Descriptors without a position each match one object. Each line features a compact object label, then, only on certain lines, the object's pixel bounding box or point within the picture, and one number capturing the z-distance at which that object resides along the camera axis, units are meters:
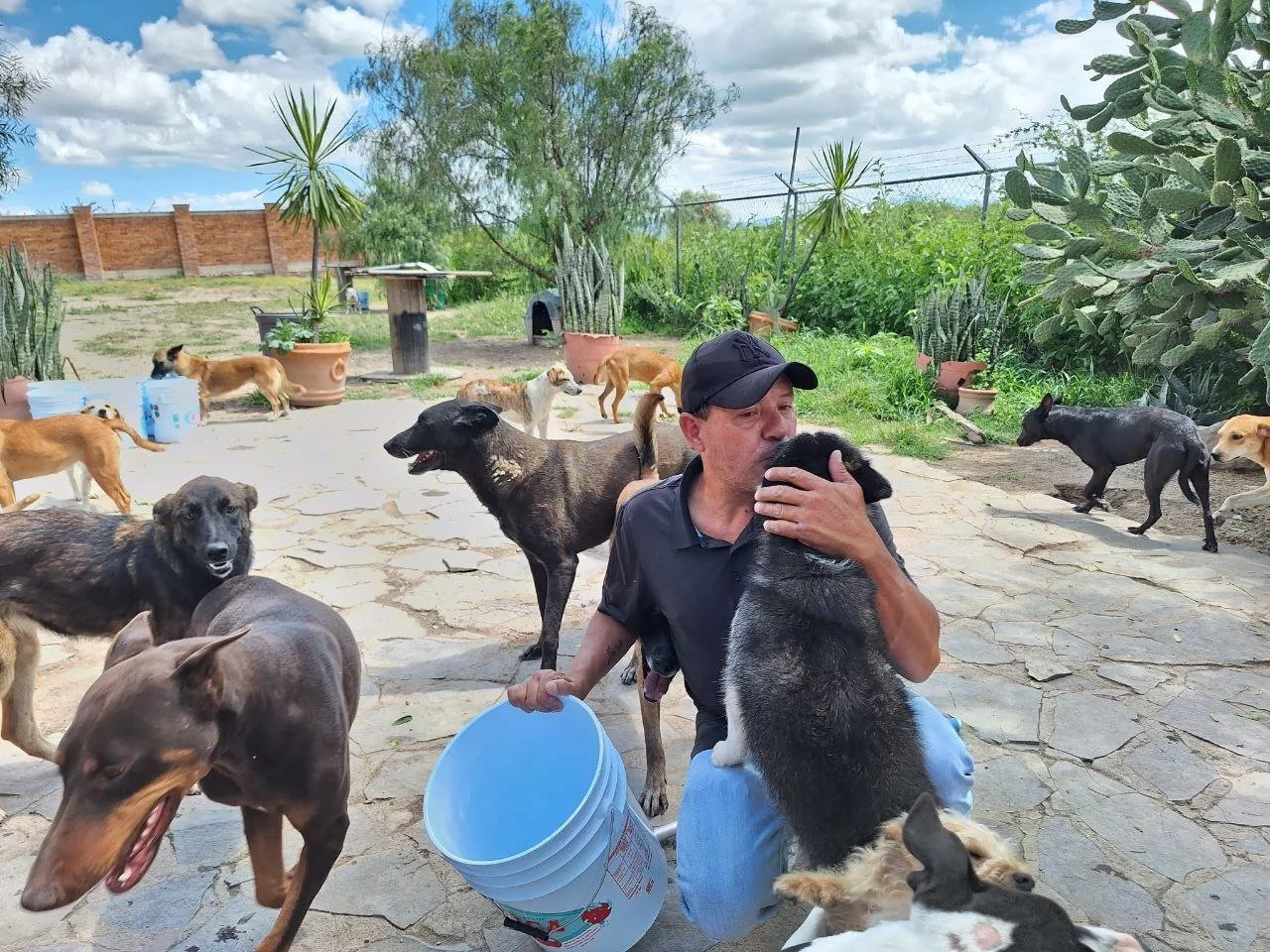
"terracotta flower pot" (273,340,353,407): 10.34
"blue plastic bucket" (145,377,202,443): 8.51
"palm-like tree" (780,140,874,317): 14.73
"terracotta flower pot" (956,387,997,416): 9.63
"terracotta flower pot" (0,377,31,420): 8.34
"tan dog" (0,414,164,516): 5.94
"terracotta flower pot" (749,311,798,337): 15.09
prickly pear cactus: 4.64
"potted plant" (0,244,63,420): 9.23
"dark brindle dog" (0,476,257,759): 2.99
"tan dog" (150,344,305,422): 9.59
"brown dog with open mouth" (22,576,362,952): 1.52
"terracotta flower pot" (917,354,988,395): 10.01
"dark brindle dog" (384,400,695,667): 3.95
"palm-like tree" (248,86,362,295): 12.67
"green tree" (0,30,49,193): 11.24
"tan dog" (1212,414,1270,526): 5.96
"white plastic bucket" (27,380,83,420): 7.76
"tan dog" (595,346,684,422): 9.80
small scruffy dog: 1.54
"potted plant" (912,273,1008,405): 10.61
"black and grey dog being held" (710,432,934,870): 1.75
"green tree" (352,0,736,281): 16.75
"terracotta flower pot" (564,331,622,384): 12.56
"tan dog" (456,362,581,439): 8.59
